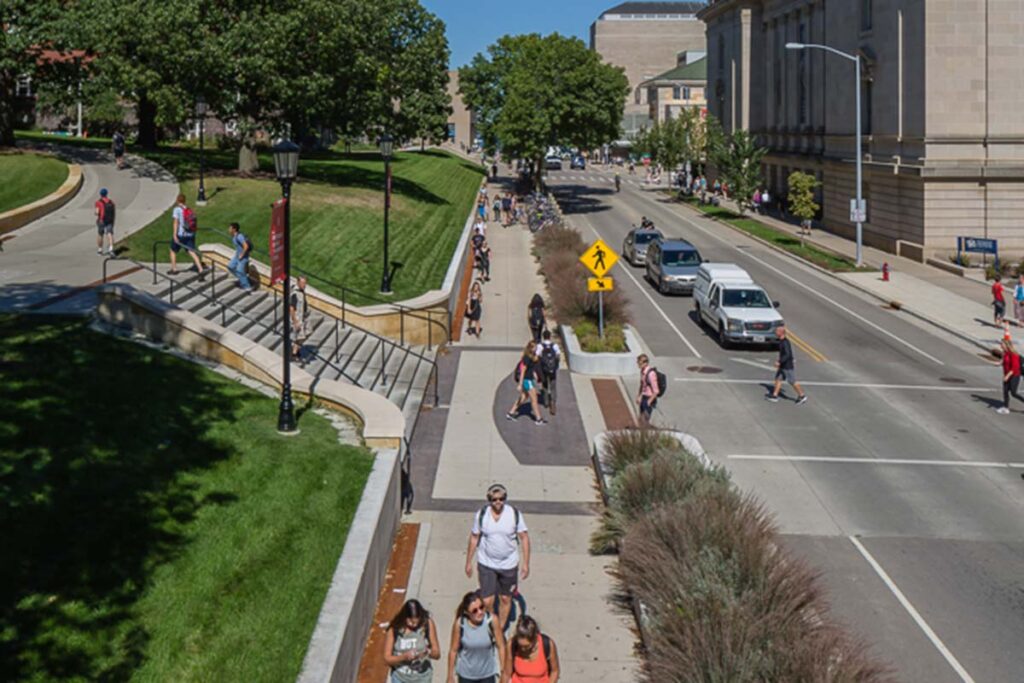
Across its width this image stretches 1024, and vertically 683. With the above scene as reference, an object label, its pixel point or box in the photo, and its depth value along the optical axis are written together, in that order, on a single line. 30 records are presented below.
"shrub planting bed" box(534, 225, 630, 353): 27.00
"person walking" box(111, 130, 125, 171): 42.78
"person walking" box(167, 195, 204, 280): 24.49
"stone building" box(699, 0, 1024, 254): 45.59
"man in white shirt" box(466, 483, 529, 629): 11.24
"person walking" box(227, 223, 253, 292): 24.50
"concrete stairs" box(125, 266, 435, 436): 21.83
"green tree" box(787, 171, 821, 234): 55.06
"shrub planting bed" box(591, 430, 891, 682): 9.04
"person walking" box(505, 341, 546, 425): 20.66
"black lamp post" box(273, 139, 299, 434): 15.60
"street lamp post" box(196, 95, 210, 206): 36.31
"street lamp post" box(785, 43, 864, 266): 45.53
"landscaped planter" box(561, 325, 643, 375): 25.64
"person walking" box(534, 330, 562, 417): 21.16
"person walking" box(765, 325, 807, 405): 22.84
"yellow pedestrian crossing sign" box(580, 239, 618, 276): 26.36
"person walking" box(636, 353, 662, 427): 19.64
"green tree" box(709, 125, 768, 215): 63.06
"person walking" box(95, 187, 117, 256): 25.83
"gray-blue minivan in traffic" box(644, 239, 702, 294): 38.94
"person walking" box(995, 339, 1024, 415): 22.33
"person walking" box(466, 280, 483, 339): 29.75
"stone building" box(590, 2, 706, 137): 196.00
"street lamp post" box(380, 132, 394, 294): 30.25
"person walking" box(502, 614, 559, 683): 8.70
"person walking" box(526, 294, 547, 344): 26.52
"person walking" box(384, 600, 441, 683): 8.90
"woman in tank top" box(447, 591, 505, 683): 9.03
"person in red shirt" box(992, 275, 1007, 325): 32.59
